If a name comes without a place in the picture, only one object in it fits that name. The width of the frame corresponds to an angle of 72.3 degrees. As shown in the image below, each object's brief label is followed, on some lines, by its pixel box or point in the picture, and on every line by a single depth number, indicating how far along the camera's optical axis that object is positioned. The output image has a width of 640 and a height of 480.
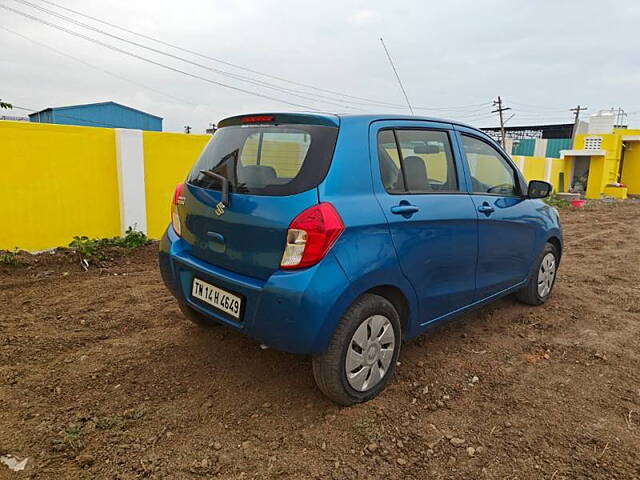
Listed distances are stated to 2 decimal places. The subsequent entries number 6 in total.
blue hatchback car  2.17
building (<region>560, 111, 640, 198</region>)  20.42
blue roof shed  30.41
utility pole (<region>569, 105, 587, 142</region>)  39.41
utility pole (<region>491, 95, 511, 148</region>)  33.29
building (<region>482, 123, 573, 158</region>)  35.69
